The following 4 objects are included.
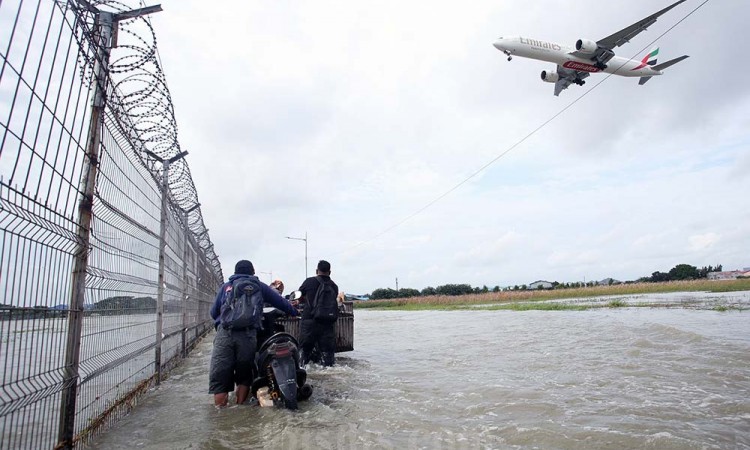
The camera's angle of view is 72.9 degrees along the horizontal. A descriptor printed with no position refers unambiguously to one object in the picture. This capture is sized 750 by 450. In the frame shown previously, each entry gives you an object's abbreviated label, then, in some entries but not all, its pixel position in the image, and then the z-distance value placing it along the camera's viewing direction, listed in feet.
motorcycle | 16.30
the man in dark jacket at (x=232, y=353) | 17.03
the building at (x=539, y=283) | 335.24
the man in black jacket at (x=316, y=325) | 25.61
